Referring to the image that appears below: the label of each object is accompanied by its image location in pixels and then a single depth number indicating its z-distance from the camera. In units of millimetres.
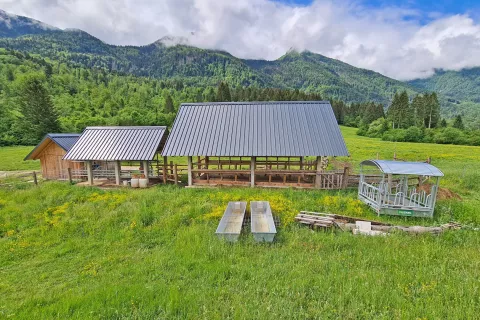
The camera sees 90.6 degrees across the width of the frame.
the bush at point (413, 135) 57875
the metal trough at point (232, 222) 8969
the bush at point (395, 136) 56344
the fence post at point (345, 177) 15538
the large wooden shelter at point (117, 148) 17688
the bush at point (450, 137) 56031
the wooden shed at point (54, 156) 20769
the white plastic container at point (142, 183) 17531
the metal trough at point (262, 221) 8852
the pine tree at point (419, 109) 68438
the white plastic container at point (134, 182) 17625
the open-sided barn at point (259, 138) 15944
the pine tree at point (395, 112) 67875
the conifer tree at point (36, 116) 45594
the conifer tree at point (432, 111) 66625
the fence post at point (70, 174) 18920
